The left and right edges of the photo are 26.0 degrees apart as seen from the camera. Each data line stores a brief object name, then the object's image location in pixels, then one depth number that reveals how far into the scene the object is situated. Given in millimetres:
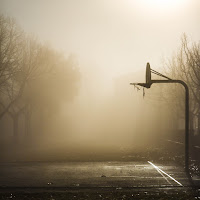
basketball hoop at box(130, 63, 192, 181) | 20219
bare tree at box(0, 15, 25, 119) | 37031
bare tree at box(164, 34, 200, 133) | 37594
